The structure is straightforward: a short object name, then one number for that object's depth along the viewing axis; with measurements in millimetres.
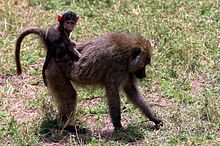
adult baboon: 14406
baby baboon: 14281
